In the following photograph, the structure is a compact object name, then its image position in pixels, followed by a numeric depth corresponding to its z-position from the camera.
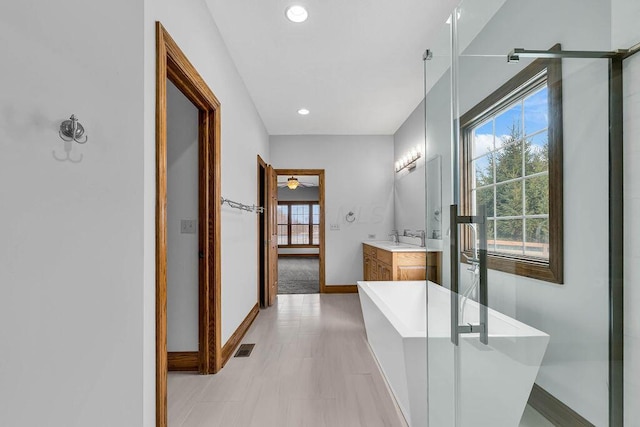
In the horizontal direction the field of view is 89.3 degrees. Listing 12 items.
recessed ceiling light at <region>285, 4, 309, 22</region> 2.30
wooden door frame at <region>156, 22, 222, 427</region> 2.41
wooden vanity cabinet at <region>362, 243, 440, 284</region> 3.64
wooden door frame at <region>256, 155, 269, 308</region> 4.49
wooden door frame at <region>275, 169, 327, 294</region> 5.42
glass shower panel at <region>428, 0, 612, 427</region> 0.90
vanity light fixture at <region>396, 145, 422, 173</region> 4.38
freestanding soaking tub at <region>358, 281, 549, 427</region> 1.01
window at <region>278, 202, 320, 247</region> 11.77
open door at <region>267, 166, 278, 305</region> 4.65
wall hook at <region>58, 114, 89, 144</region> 0.99
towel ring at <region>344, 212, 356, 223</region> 5.53
